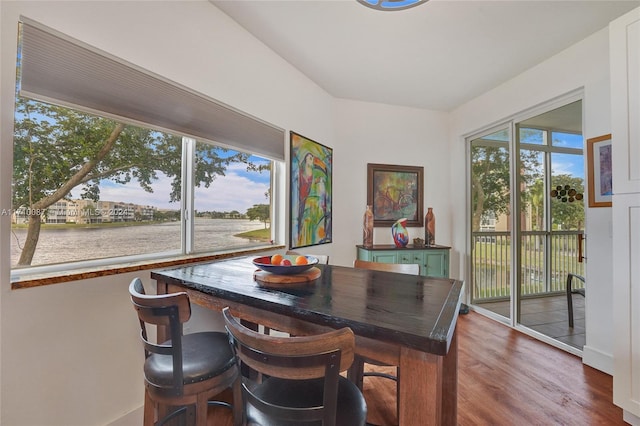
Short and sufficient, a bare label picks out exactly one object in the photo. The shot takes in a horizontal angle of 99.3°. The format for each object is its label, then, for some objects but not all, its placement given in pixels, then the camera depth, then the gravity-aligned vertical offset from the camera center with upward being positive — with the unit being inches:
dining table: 30.3 -14.0
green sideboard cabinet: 131.9 -20.6
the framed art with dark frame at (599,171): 88.3 +14.4
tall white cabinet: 62.4 +1.3
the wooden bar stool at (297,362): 28.5 -16.1
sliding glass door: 106.6 -2.8
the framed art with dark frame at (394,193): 148.9 +12.0
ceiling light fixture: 62.6 +49.0
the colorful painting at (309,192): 113.0 +10.2
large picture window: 50.3 +12.9
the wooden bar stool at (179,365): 40.8 -25.4
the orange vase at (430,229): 146.0 -8.0
